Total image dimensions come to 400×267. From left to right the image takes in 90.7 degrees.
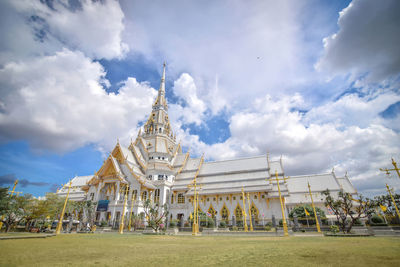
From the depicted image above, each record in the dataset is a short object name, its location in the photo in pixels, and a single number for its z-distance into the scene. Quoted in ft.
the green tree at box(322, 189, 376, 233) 54.49
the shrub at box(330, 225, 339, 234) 50.37
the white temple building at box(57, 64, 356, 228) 97.40
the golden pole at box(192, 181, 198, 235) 60.13
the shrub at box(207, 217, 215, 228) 77.65
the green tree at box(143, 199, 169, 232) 67.97
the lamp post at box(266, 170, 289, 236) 49.96
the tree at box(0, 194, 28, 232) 63.93
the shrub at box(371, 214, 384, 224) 68.08
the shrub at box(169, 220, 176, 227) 84.53
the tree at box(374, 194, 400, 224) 55.26
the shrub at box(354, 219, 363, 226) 74.33
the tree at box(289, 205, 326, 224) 78.02
